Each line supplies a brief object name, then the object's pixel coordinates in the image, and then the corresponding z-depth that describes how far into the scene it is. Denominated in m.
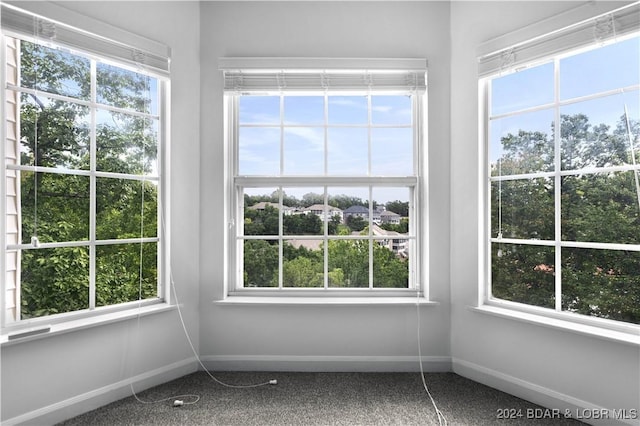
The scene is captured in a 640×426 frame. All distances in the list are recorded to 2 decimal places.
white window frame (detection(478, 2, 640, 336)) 1.90
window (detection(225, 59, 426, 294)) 2.72
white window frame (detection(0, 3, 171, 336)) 1.83
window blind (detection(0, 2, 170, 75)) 1.85
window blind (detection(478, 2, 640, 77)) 1.87
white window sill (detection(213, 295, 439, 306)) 2.58
